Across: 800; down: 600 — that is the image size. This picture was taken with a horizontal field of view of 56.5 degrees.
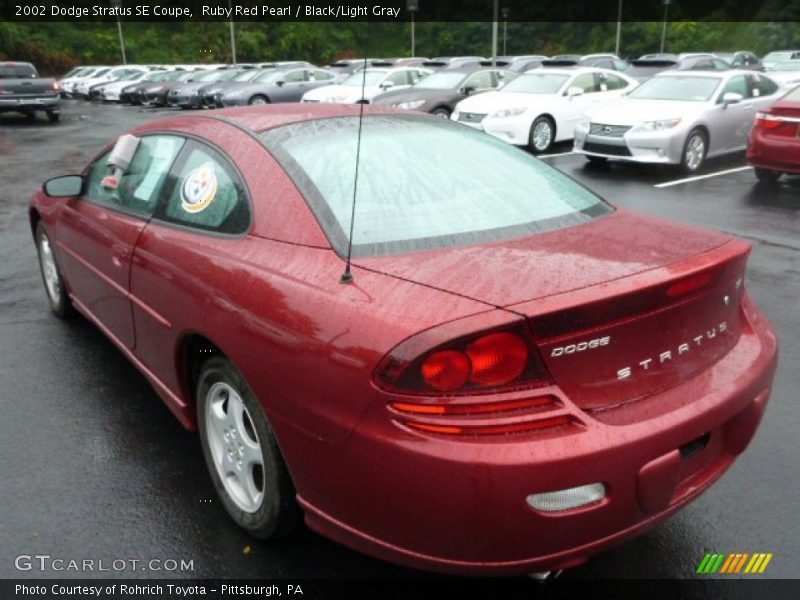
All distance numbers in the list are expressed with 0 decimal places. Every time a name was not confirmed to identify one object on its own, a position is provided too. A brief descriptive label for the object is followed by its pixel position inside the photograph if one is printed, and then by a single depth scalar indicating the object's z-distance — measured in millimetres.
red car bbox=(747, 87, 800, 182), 8562
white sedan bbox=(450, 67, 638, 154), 12445
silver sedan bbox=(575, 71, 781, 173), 10240
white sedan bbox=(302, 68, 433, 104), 18500
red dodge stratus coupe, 1965
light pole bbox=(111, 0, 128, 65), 49881
